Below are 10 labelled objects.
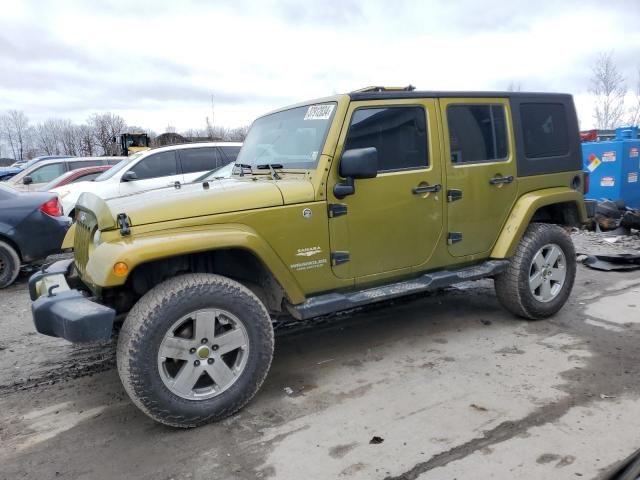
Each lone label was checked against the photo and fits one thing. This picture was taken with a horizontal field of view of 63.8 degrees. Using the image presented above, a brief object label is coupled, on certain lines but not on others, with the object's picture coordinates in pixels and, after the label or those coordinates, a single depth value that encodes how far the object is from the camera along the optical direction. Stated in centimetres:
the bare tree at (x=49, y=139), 7269
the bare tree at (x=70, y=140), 6612
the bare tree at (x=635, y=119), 3344
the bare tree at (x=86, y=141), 6078
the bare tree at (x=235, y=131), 5466
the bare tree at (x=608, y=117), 3434
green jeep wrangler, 297
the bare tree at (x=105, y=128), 5746
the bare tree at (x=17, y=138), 7981
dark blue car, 659
